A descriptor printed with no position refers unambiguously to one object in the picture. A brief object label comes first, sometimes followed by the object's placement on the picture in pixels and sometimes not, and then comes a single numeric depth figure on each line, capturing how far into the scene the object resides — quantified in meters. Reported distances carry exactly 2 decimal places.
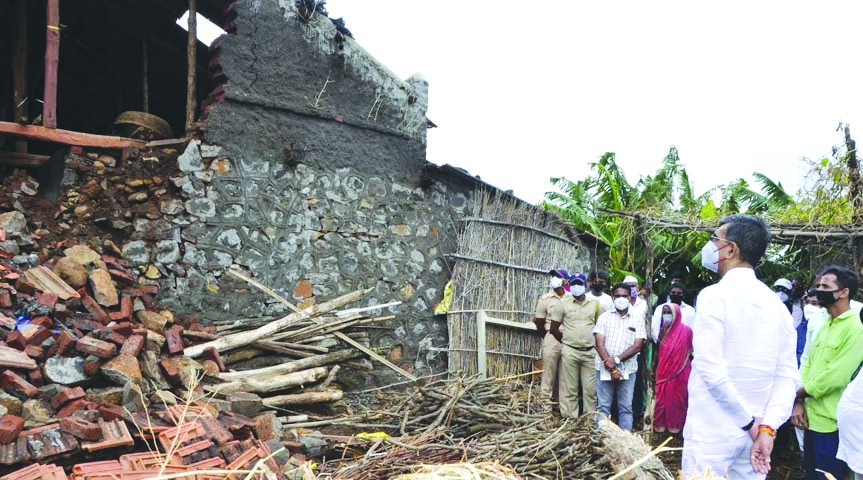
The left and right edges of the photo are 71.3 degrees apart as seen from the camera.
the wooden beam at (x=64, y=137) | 5.83
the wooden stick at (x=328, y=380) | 6.52
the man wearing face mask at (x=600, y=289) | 7.40
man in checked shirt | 6.73
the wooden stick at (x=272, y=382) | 5.59
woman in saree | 7.01
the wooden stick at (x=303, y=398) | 5.88
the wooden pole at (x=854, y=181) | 7.24
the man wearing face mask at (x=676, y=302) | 7.50
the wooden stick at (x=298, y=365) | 5.91
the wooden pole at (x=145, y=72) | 8.20
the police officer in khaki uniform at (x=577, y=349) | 7.09
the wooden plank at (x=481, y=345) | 8.03
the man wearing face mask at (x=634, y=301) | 6.98
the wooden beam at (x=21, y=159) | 6.58
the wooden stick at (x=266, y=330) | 5.97
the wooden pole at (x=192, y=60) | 6.77
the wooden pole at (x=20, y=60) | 7.35
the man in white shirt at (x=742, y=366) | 2.86
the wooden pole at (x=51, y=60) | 5.89
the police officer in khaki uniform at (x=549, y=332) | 7.41
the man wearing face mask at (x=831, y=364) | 4.47
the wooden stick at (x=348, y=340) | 6.79
